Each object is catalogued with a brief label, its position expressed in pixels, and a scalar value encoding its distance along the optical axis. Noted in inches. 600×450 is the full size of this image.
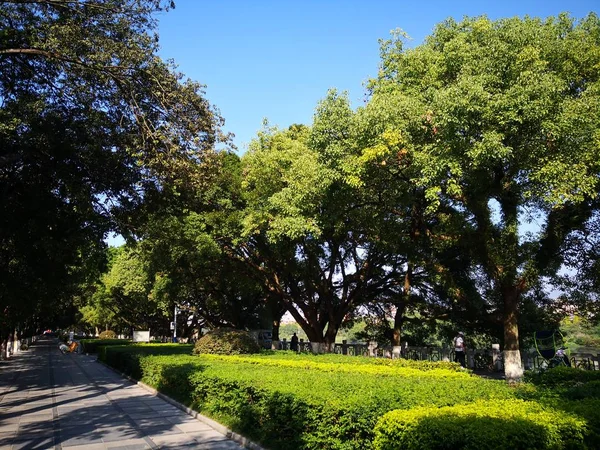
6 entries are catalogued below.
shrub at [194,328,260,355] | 647.8
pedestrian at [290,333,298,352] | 1019.9
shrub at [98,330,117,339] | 2133.4
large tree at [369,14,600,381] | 401.1
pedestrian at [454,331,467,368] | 709.3
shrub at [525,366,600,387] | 344.5
